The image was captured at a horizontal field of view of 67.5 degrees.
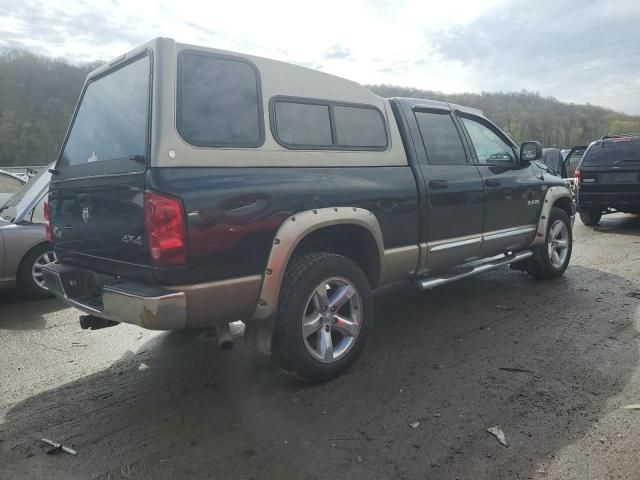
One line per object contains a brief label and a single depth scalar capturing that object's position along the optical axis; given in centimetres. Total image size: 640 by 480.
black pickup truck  262
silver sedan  542
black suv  916
